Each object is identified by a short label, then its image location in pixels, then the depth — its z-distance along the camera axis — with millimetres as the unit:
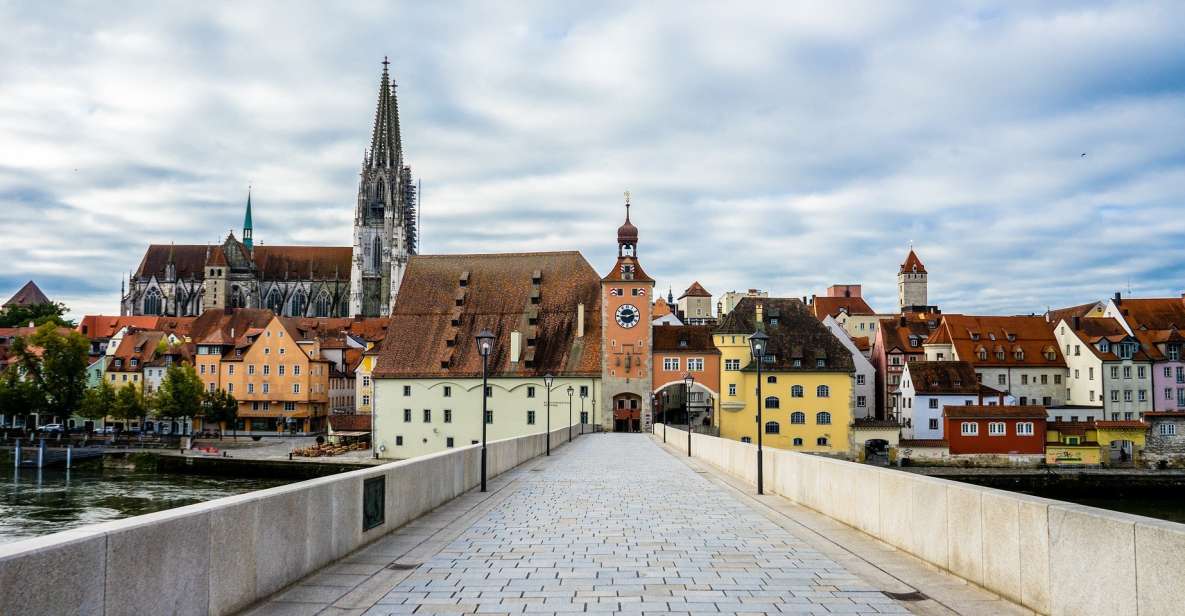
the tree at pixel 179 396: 85250
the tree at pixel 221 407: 90250
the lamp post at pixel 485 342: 20438
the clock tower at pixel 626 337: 72500
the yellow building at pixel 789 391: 75250
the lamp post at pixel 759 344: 20453
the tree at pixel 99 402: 87688
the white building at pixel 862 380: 90312
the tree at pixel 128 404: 87562
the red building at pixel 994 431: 73062
